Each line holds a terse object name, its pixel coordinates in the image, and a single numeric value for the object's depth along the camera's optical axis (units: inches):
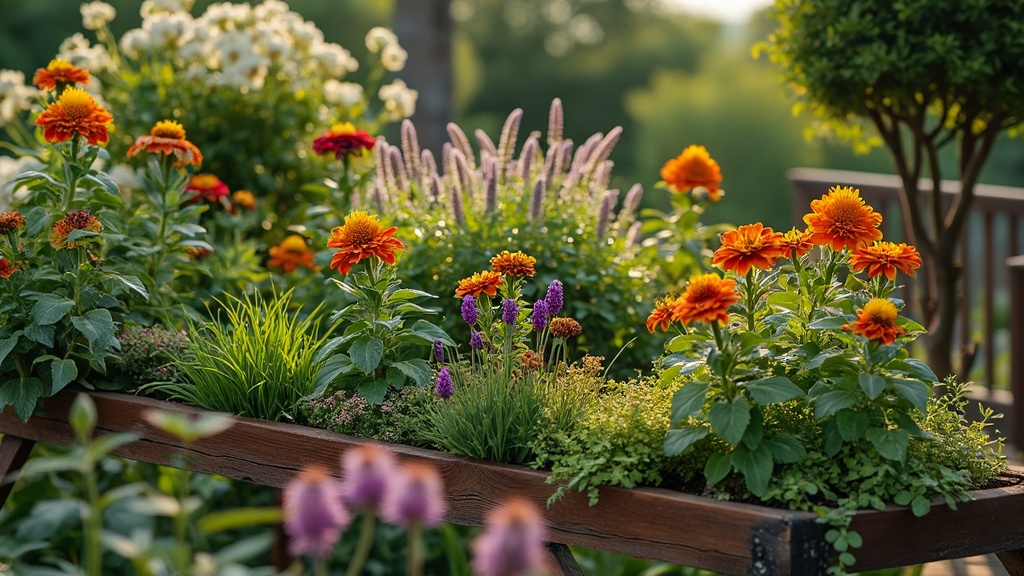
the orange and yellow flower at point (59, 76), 114.2
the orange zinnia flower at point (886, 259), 77.1
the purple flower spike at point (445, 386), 84.8
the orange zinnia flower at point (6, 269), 99.3
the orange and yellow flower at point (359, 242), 89.4
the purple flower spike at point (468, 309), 88.1
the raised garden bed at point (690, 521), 71.1
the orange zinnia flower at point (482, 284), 88.6
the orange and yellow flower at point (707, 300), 69.8
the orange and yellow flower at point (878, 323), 72.5
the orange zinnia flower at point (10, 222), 99.9
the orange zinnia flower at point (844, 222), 78.5
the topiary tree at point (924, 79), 123.5
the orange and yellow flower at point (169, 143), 112.5
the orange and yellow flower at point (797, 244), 82.2
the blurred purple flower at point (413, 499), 41.3
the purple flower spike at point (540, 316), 89.1
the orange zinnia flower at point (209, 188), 135.0
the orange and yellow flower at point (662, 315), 81.7
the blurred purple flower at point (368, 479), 41.6
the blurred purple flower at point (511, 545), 38.6
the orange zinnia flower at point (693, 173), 140.6
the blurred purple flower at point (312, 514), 41.3
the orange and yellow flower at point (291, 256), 137.7
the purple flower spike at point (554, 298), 89.7
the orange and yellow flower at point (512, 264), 90.0
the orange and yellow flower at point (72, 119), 100.8
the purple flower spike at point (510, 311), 88.4
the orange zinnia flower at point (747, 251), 75.1
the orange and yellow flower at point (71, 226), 99.8
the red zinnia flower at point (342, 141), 126.6
